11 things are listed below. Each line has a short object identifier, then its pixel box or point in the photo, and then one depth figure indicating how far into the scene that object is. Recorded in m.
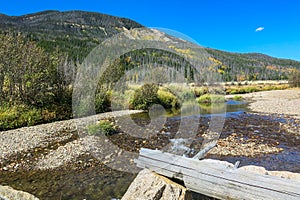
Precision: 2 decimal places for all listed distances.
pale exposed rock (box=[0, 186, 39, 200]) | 3.95
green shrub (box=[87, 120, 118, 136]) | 11.35
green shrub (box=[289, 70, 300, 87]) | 50.87
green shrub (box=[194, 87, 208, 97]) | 34.80
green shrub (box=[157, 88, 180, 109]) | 23.92
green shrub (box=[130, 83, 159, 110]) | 22.22
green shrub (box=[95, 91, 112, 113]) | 18.81
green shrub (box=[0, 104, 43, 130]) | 12.61
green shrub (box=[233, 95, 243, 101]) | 36.00
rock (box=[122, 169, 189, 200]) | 4.46
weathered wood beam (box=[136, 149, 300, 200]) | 3.44
